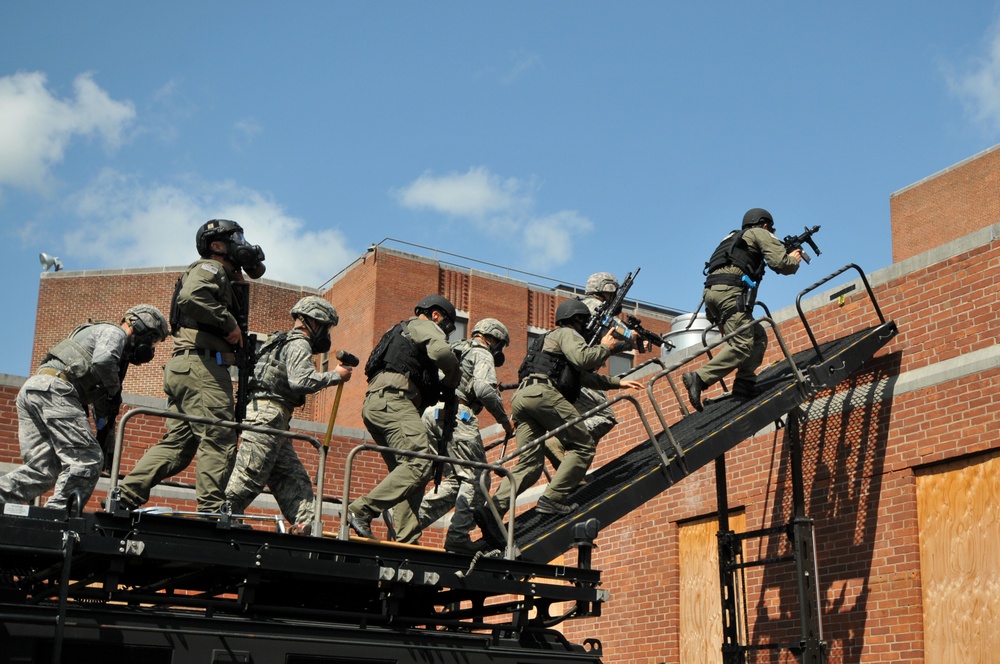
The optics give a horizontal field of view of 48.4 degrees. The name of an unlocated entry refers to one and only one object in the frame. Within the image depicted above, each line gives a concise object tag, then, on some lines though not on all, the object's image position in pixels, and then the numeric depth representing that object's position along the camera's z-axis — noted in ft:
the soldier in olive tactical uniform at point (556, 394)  32.24
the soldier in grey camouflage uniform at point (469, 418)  35.42
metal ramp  29.27
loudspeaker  147.33
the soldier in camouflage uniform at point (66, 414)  24.70
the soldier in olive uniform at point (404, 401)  28.91
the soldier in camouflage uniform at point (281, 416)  28.96
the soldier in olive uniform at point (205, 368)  25.87
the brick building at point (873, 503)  37.27
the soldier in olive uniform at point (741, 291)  37.99
